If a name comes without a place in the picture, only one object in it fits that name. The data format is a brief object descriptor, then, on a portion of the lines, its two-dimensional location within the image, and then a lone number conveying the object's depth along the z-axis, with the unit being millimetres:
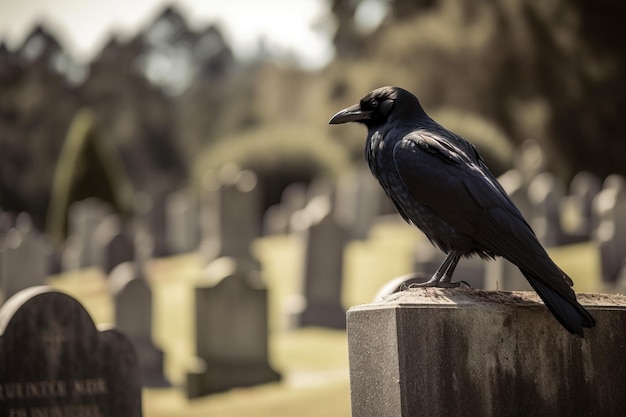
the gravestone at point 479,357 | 4336
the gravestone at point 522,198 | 12125
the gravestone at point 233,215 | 17031
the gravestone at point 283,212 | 24359
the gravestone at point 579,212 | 17438
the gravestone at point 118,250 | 19844
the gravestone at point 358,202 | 21109
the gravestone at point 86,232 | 23641
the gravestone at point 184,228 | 24484
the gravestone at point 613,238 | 13875
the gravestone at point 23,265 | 16703
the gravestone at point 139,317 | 12969
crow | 4473
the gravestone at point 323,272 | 14766
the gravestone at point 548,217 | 17141
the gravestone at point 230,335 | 11680
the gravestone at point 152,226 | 24078
